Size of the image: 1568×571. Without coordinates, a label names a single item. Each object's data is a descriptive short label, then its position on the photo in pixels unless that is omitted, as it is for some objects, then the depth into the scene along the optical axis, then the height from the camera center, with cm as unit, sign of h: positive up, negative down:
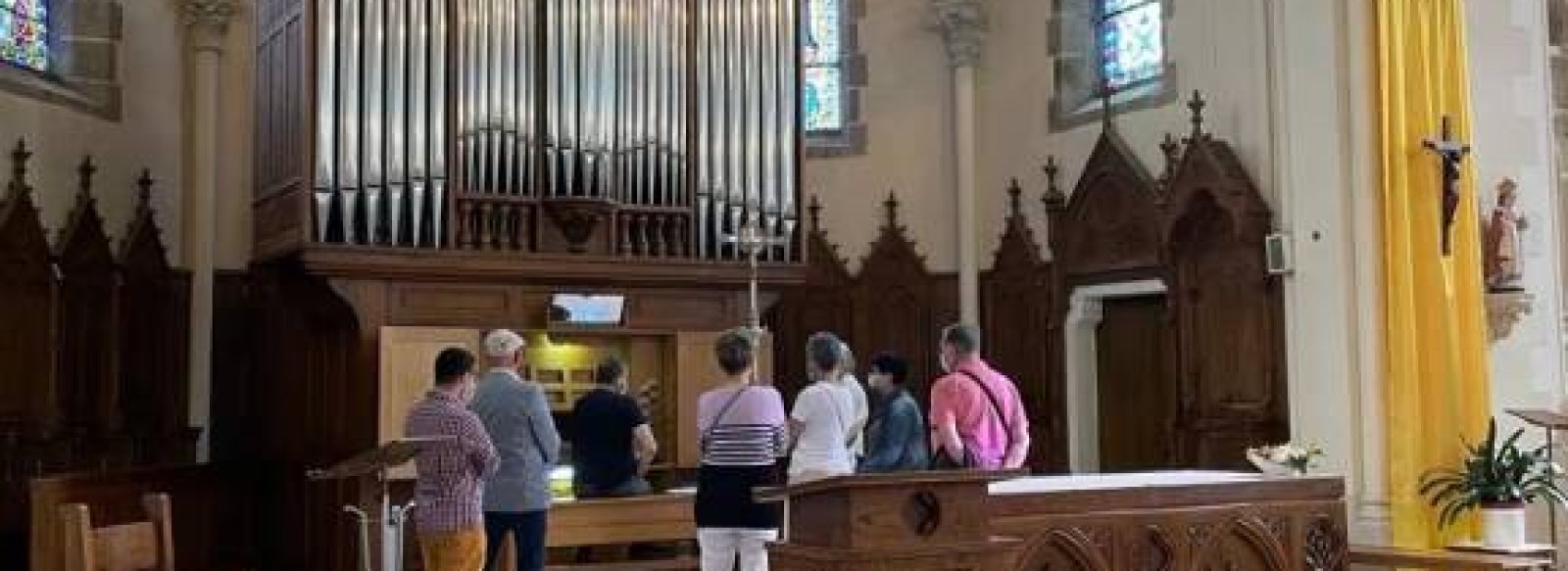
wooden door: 977 -23
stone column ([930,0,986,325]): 1076 +173
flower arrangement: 668 -47
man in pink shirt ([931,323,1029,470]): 580 -22
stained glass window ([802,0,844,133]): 1127 +200
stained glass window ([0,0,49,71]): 907 +188
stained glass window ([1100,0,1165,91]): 995 +193
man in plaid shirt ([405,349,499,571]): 535 -38
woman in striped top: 571 -41
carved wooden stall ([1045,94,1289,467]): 872 +44
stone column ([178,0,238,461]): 978 +113
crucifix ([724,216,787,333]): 864 +61
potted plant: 698 -64
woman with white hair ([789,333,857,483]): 609 -26
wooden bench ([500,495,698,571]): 741 -79
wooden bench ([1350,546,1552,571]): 678 -94
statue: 791 +48
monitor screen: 880 +25
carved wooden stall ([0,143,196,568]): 854 +6
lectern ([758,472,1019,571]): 414 -46
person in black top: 716 -39
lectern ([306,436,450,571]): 505 -36
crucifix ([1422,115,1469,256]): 752 +81
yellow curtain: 753 +30
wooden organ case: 827 +89
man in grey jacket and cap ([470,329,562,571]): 581 -35
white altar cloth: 569 -50
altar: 554 -63
